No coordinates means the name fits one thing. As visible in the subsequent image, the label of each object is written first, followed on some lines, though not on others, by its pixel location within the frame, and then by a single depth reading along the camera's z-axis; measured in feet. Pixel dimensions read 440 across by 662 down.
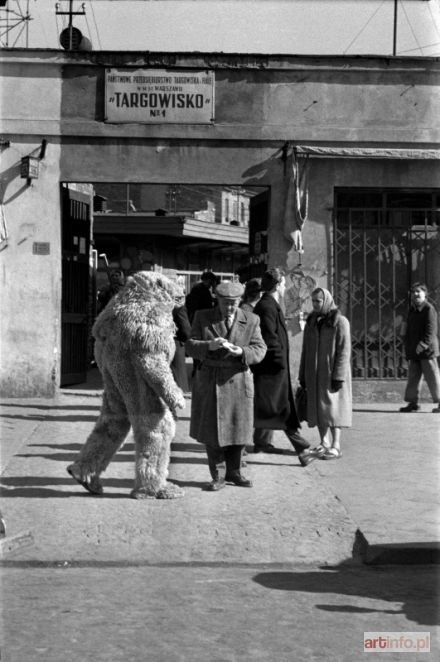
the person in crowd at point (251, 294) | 38.11
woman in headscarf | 36.63
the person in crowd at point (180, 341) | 38.01
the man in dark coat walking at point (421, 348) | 50.44
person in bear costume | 28.32
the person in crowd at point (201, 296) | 48.14
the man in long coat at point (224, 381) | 30.30
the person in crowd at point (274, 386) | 35.99
